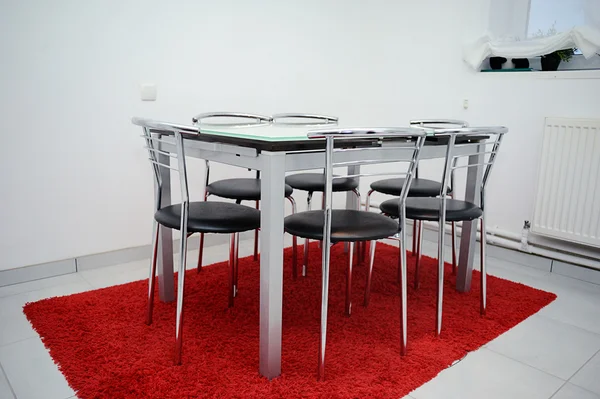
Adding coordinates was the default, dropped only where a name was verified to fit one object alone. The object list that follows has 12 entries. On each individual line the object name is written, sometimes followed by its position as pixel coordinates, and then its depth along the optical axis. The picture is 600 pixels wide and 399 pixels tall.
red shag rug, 1.58
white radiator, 2.56
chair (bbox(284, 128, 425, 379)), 1.54
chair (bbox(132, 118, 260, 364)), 1.67
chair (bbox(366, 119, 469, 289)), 2.48
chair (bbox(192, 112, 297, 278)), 2.36
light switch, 2.70
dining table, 1.52
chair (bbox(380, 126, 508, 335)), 1.93
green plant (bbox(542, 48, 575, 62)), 2.76
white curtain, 2.55
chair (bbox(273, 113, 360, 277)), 2.56
